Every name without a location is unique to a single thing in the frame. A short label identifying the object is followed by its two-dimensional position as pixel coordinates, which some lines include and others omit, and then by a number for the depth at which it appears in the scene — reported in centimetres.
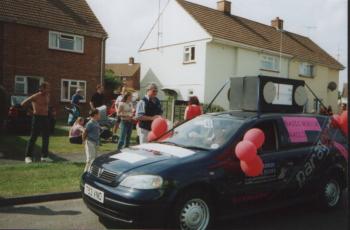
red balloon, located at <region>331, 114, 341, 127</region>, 737
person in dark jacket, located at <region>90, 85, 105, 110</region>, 1480
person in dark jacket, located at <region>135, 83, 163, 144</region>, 932
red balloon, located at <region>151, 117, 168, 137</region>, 726
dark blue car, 505
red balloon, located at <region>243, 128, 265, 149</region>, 569
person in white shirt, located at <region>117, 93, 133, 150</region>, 1060
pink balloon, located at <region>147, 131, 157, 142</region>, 728
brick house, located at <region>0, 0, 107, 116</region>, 2266
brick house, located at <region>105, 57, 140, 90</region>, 7233
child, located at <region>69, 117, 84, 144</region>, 1198
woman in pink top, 1067
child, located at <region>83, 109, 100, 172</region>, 869
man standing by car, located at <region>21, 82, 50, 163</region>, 973
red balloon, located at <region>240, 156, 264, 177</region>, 558
